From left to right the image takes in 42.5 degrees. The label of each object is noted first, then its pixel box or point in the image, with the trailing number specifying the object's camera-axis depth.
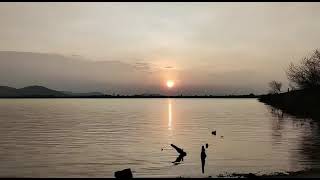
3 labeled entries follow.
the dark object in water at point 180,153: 42.22
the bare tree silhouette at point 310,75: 122.31
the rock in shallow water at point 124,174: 20.13
